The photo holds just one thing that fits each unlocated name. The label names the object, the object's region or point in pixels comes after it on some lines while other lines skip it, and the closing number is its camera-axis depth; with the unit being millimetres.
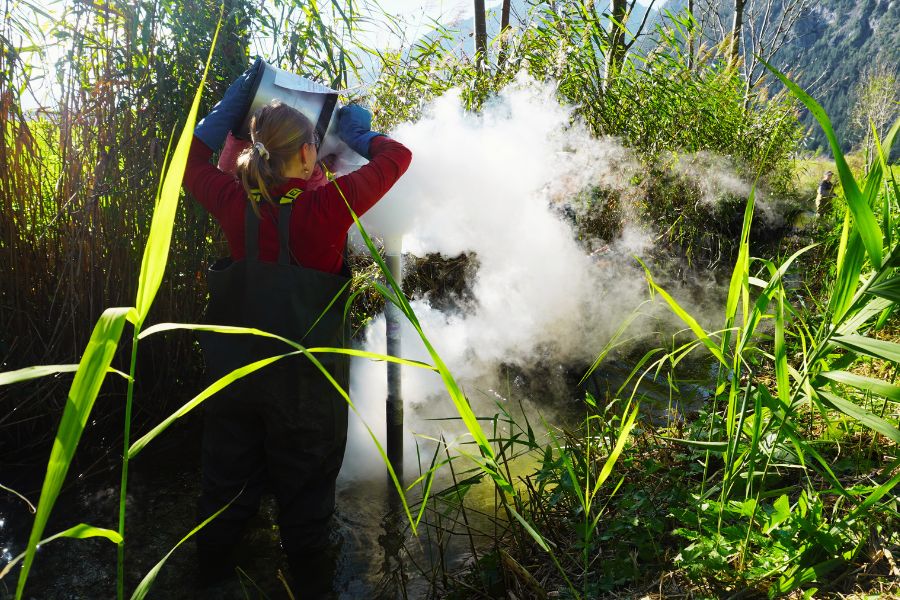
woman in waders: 2021
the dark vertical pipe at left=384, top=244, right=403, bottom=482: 2744
